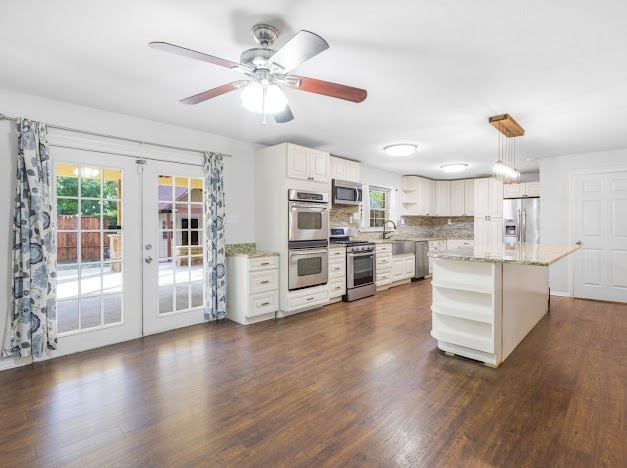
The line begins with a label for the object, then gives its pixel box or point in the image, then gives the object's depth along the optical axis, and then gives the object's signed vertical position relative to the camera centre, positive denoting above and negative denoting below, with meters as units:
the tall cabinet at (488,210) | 6.84 +0.40
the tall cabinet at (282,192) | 4.24 +0.52
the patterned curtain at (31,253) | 2.80 -0.17
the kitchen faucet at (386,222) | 7.02 +0.15
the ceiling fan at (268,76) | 1.68 +0.91
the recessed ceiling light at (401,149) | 4.52 +1.12
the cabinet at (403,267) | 6.31 -0.73
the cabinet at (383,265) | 5.89 -0.63
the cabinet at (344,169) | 5.28 +1.02
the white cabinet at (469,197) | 7.48 +0.74
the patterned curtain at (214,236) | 4.03 -0.05
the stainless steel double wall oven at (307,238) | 4.27 -0.10
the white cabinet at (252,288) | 3.99 -0.71
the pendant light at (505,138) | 3.38 +1.09
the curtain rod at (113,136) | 2.79 +0.97
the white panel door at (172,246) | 3.64 -0.17
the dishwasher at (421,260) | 6.97 -0.64
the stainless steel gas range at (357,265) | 5.19 -0.57
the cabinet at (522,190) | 6.21 +0.75
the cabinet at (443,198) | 7.85 +0.76
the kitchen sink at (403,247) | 6.31 -0.34
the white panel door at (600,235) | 4.92 -0.10
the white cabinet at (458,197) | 7.66 +0.76
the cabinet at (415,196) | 7.37 +0.77
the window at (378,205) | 6.74 +0.52
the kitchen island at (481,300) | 2.80 -0.65
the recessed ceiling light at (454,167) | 5.84 +1.11
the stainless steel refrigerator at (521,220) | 5.93 +0.16
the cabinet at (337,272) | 4.91 -0.63
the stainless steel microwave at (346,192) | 5.20 +0.62
